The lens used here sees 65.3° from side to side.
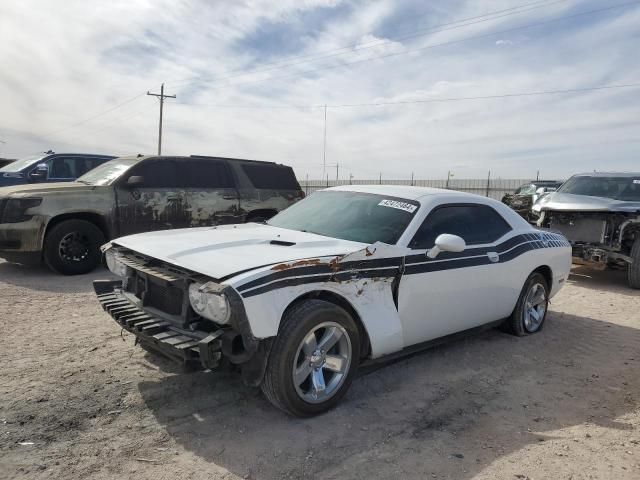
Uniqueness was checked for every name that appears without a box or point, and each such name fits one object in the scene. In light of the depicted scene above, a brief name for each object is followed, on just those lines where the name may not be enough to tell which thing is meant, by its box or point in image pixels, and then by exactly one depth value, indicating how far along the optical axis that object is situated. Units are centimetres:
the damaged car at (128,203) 700
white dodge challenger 303
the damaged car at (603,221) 816
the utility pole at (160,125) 4012
